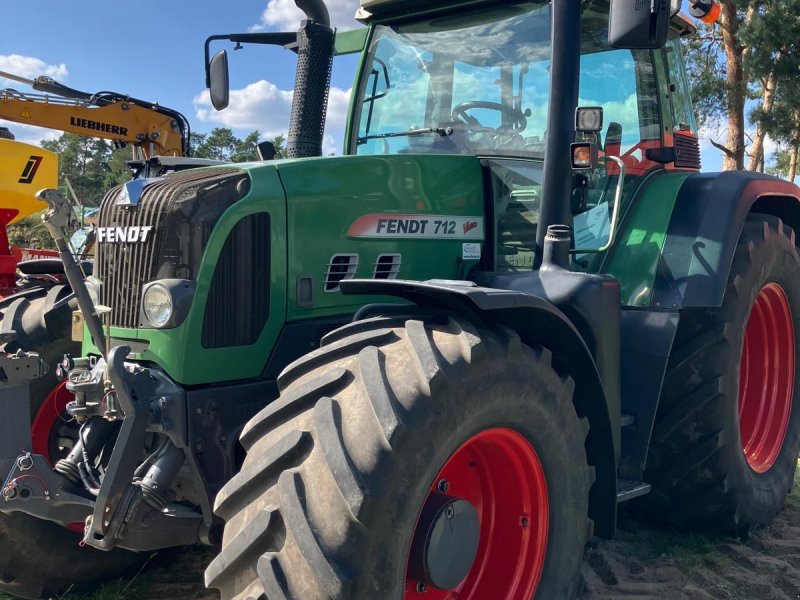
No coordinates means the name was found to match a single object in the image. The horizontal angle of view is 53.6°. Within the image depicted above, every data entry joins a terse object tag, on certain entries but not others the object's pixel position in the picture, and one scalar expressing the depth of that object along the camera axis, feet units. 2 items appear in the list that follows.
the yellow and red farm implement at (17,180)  25.82
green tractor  7.04
